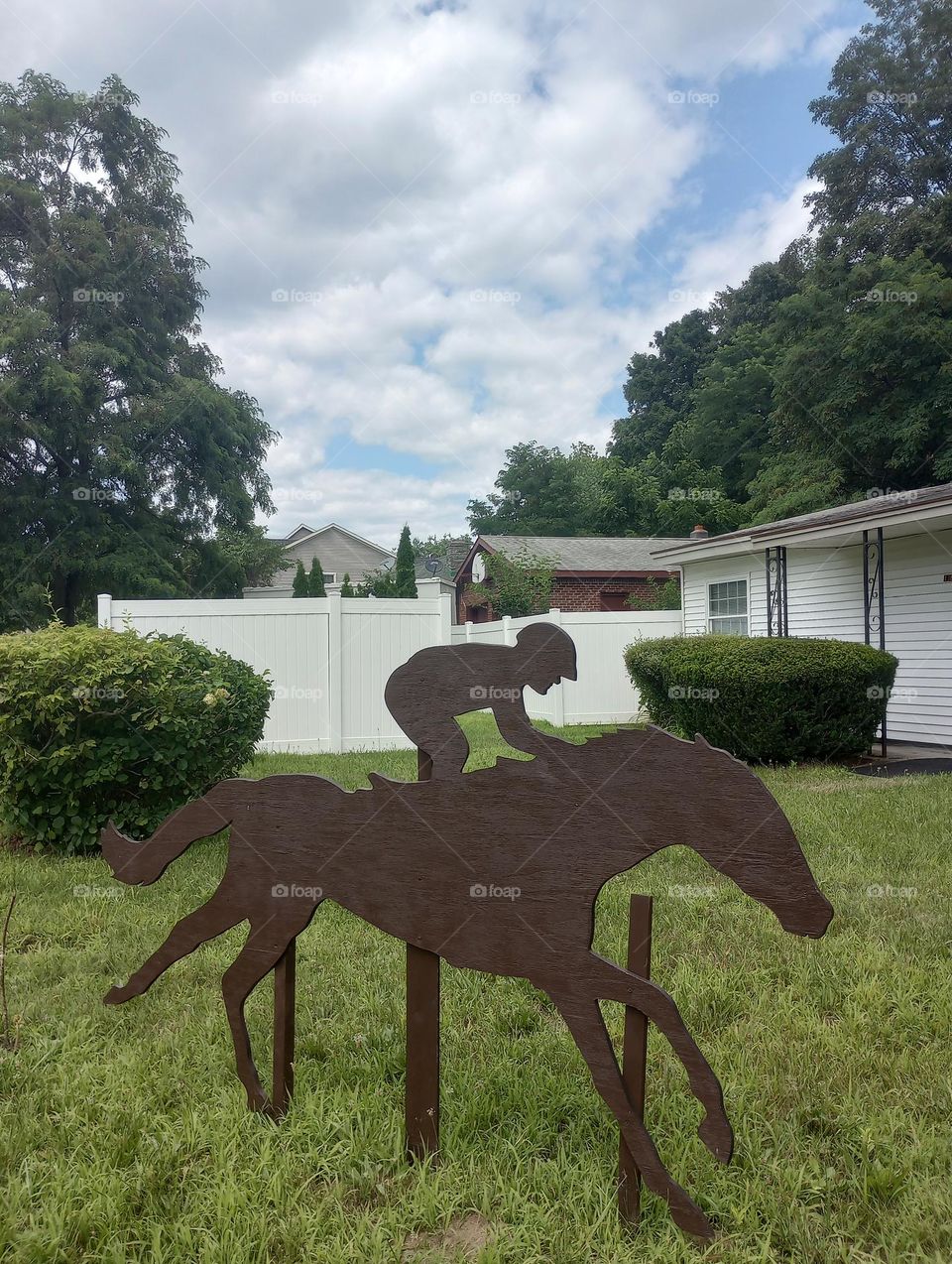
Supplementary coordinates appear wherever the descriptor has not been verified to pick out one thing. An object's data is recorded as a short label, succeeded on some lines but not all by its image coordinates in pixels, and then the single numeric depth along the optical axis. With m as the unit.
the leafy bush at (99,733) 5.38
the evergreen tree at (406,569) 28.30
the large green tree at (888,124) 22.66
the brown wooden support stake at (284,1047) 2.50
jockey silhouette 2.21
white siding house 10.10
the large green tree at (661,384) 39.00
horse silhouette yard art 2.01
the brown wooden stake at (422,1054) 2.29
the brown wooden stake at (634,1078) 2.08
